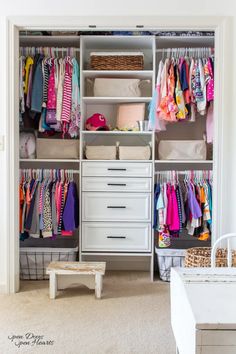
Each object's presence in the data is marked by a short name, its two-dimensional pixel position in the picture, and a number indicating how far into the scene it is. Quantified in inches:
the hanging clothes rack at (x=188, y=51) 149.5
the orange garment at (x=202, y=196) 146.4
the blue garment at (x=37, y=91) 146.4
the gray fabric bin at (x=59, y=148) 152.6
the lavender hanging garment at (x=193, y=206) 144.3
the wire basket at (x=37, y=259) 149.4
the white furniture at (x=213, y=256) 84.1
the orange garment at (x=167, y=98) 143.8
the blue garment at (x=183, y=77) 144.9
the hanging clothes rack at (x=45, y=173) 152.7
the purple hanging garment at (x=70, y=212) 147.6
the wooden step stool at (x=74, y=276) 127.7
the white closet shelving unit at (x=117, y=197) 149.8
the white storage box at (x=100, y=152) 151.4
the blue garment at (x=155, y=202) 147.6
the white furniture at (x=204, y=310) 49.3
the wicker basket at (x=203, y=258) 116.3
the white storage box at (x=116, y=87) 153.6
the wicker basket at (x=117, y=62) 150.8
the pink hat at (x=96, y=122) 154.0
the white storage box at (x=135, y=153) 149.9
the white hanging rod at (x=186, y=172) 150.9
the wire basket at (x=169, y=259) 147.6
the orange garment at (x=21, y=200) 147.9
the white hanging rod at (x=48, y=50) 151.1
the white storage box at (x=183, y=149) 150.9
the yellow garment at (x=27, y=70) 147.4
